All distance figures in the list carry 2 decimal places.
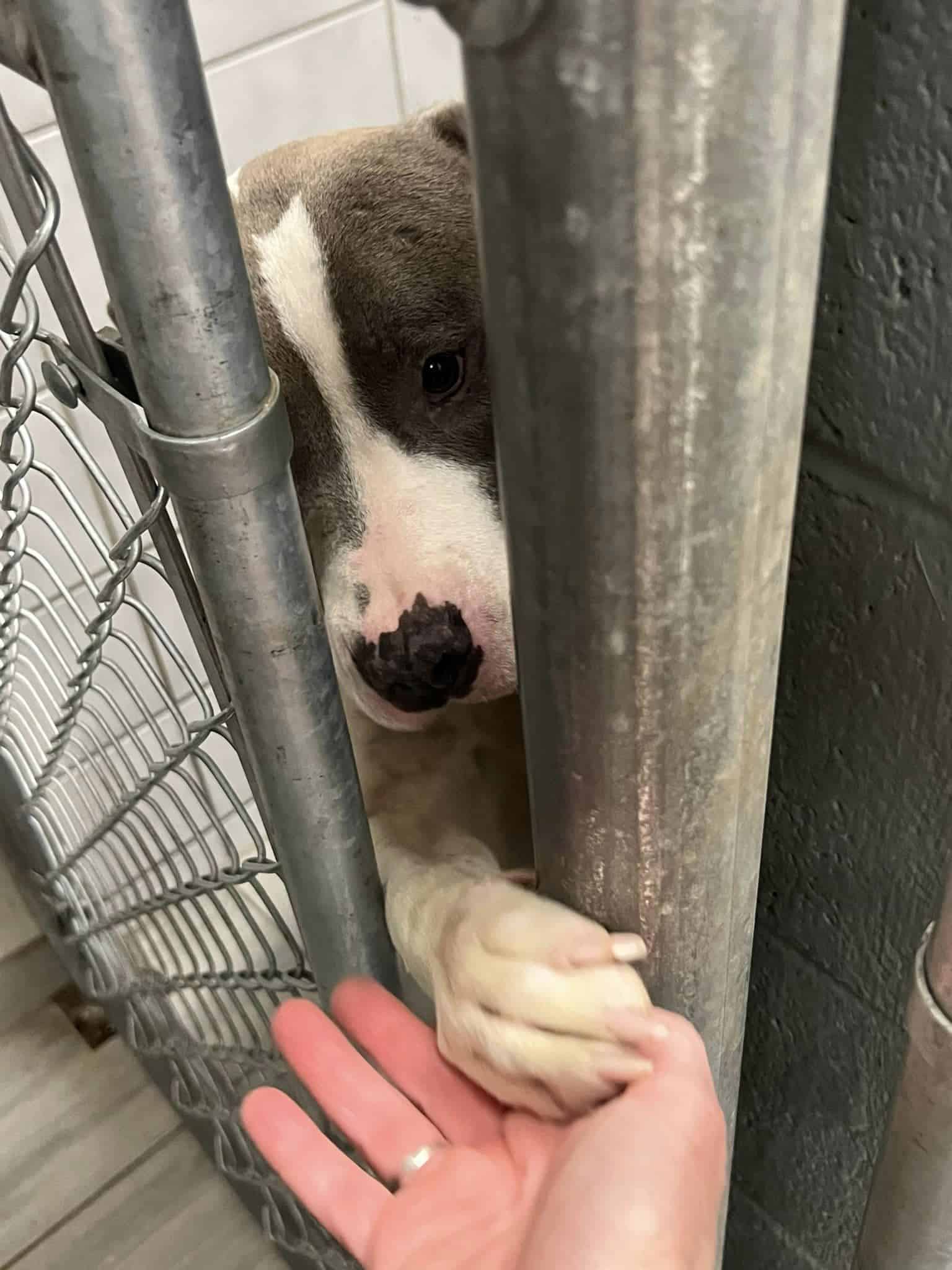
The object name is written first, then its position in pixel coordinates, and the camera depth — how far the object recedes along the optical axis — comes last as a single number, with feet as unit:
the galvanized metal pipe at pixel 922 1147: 1.37
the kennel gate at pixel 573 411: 0.82
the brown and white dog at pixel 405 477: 2.35
